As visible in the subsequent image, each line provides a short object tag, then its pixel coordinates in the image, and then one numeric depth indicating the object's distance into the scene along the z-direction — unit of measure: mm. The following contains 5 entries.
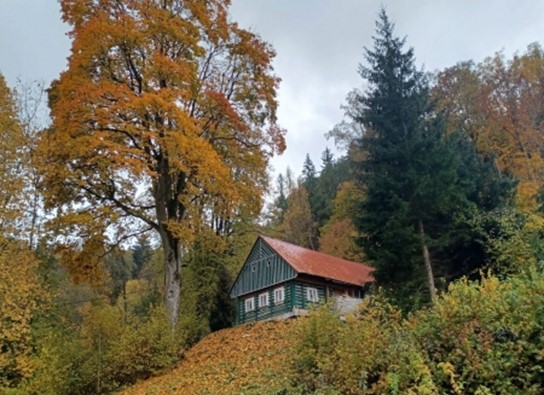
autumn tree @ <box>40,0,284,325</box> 14867
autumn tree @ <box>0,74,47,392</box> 11766
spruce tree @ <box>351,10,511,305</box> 15125
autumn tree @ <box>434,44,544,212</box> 27688
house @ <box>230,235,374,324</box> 22188
